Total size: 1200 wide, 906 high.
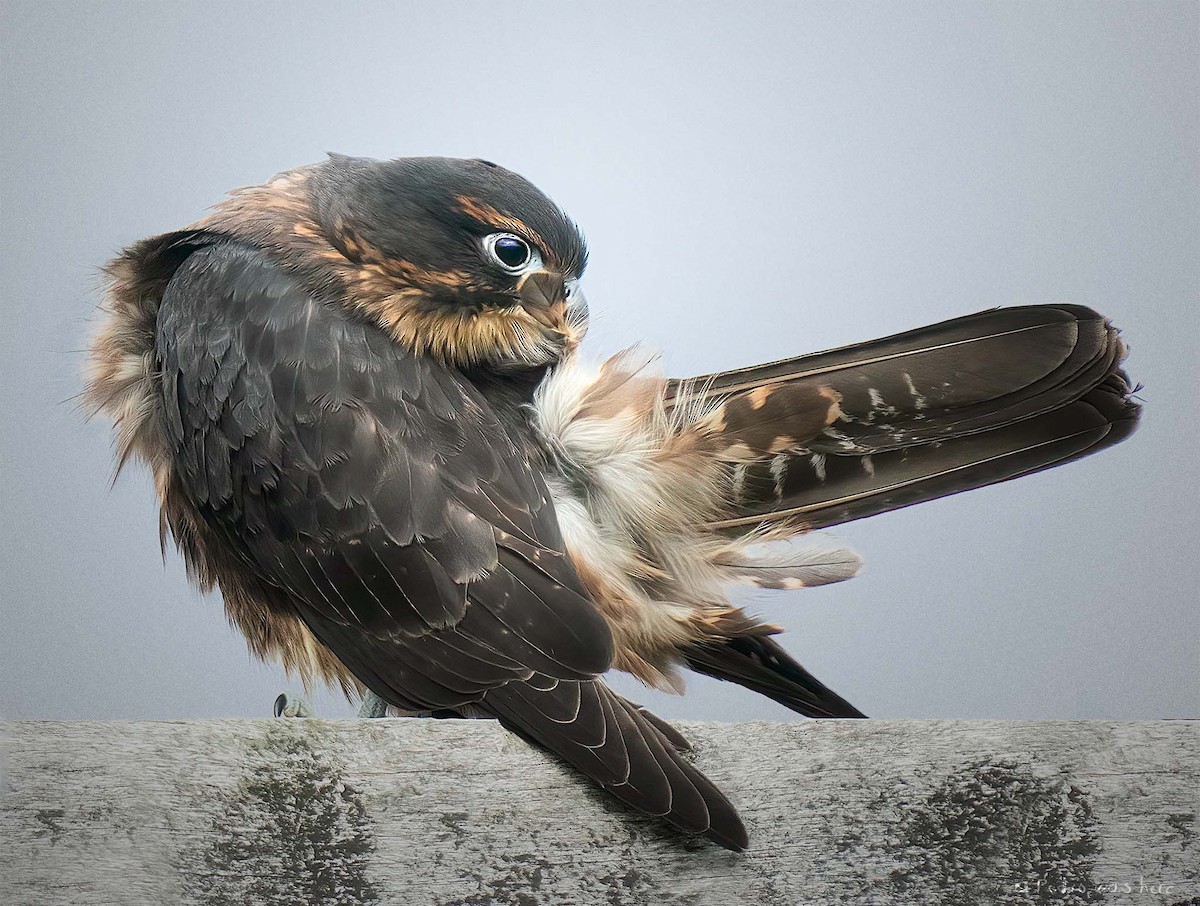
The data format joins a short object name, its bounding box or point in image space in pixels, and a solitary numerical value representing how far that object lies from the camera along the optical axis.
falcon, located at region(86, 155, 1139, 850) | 5.44
